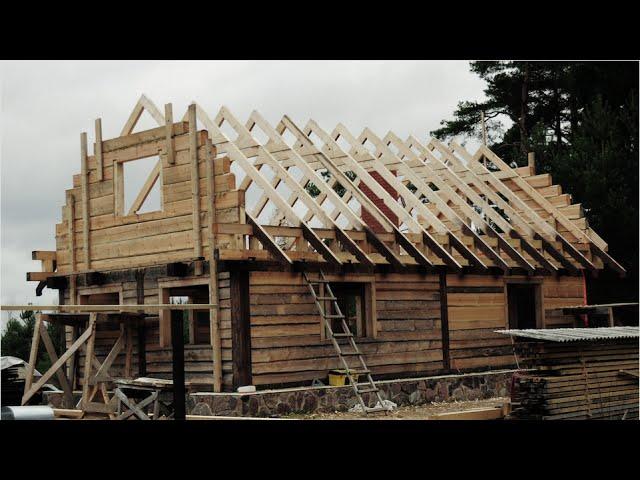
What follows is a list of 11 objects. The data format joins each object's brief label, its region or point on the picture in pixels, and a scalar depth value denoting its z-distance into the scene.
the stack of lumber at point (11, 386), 14.70
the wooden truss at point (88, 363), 17.98
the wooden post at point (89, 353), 17.98
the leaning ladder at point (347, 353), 17.55
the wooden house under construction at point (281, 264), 17.72
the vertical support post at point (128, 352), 18.67
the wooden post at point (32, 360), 18.53
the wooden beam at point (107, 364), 18.12
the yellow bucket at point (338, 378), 18.42
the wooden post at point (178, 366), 13.45
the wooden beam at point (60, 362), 18.08
